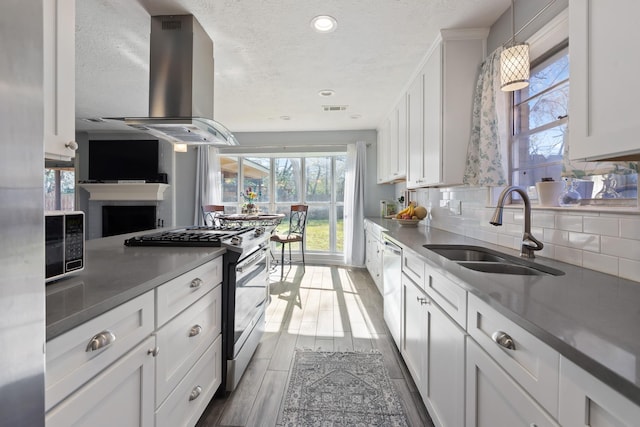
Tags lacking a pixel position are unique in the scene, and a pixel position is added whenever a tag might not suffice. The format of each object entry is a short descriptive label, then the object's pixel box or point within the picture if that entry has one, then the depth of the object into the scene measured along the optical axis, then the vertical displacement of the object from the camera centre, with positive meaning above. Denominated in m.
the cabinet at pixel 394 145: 3.21 +0.85
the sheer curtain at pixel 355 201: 5.00 +0.17
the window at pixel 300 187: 5.47 +0.44
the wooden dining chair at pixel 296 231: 4.60 -0.35
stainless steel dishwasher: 2.12 -0.62
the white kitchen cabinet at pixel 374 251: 3.35 -0.55
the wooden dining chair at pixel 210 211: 4.95 -0.03
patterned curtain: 1.83 +0.53
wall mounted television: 5.42 +0.94
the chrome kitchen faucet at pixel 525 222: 1.46 -0.05
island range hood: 1.99 +0.94
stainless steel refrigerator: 0.39 -0.01
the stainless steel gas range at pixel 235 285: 1.72 -0.49
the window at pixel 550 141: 1.21 +0.42
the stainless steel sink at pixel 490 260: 1.38 -0.27
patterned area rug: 1.58 -1.12
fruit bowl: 3.11 -0.12
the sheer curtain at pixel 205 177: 5.24 +0.59
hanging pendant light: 1.50 +0.76
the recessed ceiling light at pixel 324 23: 1.98 +1.32
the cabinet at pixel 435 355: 1.16 -0.70
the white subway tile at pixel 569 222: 1.32 -0.05
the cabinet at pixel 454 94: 2.08 +0.84
